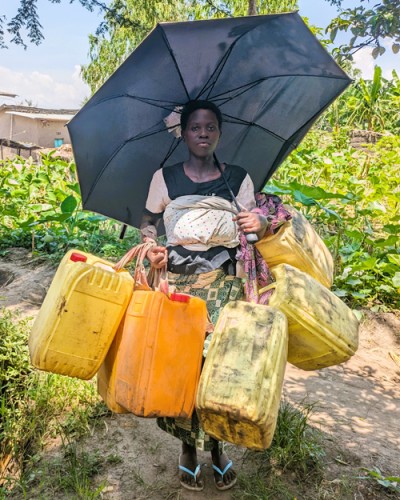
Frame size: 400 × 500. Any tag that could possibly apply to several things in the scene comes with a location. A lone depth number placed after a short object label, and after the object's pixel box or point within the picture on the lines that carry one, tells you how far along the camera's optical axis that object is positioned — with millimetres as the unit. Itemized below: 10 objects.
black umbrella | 2248
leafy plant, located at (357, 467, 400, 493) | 2354
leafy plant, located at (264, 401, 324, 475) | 2568
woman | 2154
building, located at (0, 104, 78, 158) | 22359
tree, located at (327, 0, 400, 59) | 3062
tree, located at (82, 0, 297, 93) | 6562
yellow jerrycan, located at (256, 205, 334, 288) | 2090
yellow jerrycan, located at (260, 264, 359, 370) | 1798
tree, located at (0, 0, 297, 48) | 5539
